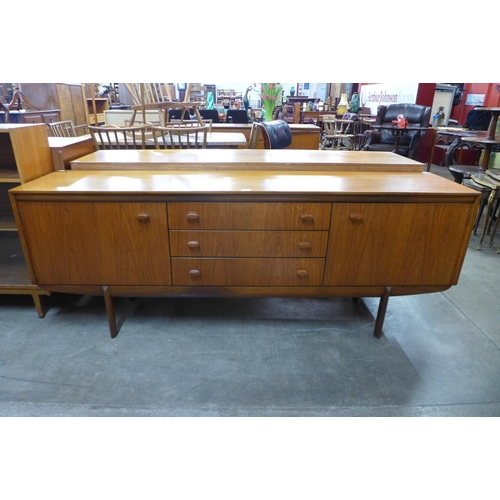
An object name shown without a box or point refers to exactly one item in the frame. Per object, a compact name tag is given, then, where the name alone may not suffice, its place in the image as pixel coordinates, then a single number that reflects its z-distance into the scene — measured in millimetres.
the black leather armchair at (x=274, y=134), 2910
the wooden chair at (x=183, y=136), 2631
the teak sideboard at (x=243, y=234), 1566
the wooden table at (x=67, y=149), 1939
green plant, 4379
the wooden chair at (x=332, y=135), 6836
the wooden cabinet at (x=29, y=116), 4711
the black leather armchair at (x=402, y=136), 5348
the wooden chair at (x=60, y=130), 3090
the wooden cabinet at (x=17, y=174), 1678
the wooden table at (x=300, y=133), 4926
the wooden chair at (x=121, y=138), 2638
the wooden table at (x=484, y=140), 3483
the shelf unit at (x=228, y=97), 10735
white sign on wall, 6544
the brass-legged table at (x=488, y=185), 2904
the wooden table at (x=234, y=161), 1962
